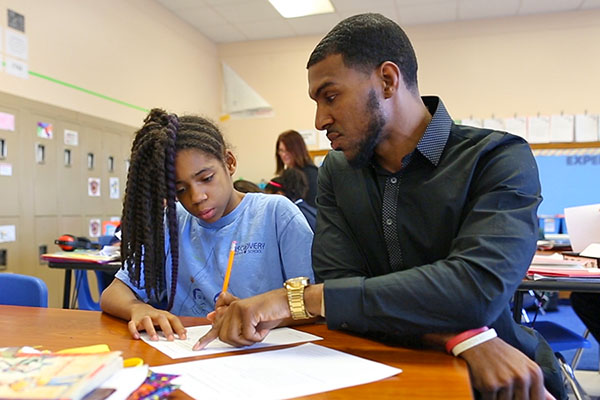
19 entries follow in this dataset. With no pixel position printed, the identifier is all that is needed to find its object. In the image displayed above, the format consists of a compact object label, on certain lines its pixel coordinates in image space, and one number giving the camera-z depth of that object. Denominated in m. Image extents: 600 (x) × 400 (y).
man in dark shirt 0.75
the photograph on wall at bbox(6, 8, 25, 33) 2.97
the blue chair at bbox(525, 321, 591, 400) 1.67
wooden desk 0.60
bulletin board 4.67
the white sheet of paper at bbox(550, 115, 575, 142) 4.66
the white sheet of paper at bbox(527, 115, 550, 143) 4.71
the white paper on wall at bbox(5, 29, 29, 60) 2.96
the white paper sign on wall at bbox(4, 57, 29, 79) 2.98
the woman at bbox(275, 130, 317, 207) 3.57
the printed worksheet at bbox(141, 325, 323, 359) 0.77
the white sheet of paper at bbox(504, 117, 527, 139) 4.76
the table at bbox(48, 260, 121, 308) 2.19
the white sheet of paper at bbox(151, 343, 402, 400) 0.59
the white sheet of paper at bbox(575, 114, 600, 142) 4.62
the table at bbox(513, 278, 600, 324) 1.48
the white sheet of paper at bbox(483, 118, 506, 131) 4.82
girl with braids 1.14
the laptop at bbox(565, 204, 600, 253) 1.96
